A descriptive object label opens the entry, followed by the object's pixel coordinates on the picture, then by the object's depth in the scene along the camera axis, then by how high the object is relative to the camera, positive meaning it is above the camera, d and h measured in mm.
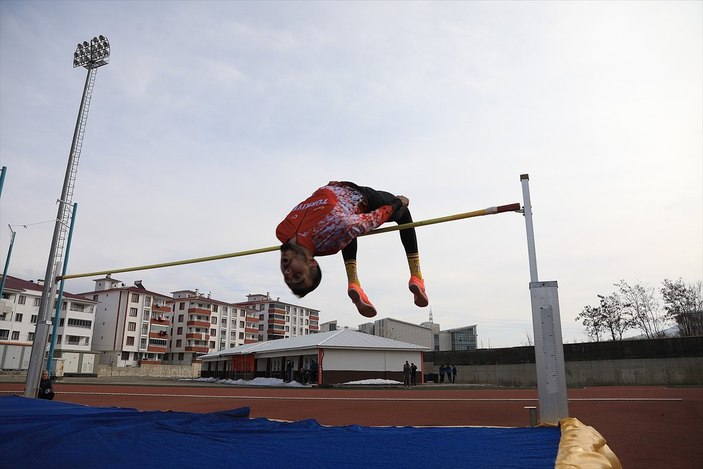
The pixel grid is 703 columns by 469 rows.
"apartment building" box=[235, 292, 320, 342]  63469 +5703
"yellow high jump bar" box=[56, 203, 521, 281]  3889 +1196
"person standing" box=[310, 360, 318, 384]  20703 -581
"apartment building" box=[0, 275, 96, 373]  30011 +2384
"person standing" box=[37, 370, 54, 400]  8241 -534
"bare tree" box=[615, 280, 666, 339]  26166 +2587
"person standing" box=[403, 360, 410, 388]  18972 -503
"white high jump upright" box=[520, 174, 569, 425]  3309 +71
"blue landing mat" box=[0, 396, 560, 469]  2076 -426
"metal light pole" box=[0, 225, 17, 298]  15020 +3327
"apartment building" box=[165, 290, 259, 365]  49938 +3456
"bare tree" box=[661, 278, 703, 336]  23844 +2779
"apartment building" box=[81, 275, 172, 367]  42625 +3176
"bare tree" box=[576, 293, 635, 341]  27016 +2476
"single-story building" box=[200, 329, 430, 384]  20688 +175
